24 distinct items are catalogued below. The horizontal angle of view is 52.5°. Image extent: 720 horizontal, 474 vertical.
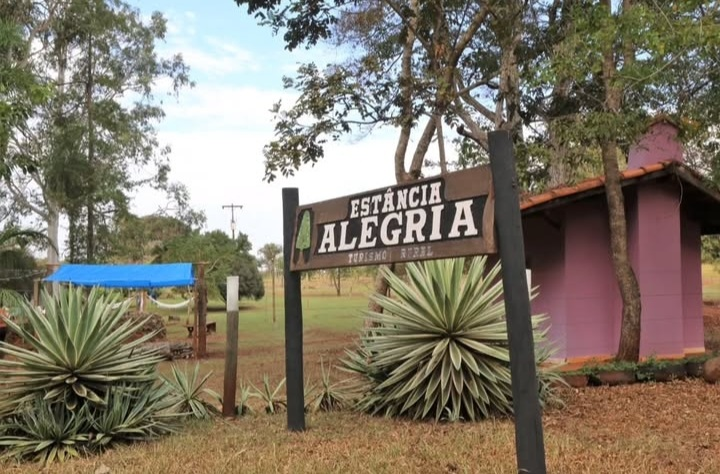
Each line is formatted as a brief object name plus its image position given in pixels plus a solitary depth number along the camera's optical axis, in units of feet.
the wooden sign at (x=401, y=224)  15.29
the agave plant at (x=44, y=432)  19.58
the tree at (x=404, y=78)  39.93
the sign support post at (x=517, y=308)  13.28
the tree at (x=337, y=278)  154.37
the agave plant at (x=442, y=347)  21.84
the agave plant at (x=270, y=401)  25.49
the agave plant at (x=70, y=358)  20.80
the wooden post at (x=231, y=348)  24.44
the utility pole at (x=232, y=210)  159.22
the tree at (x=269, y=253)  176.56
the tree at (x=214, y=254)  119.03
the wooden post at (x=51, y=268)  69.77
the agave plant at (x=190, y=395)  24.16
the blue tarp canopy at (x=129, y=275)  66.28
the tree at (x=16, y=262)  52.54
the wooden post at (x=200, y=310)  58.75
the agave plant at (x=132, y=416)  20.54
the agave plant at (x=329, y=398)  25.25
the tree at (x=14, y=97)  33.91
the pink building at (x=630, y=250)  37.42
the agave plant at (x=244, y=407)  25.13
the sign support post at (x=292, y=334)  21.25
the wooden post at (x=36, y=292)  62.33
